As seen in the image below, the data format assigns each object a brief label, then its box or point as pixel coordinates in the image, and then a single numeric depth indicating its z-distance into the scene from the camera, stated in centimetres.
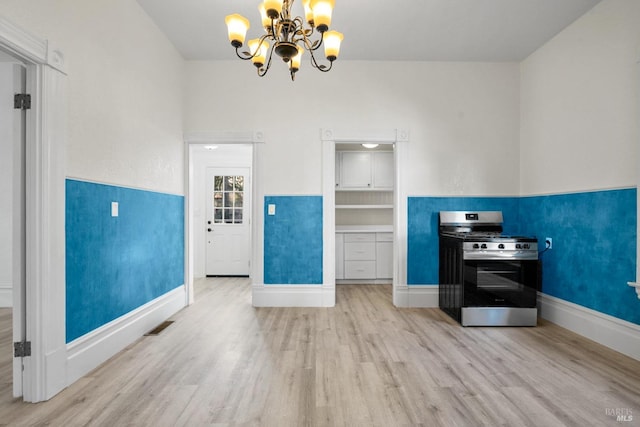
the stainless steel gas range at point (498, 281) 320
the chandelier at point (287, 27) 182
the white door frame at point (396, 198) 390
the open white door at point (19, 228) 190
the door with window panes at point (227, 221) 581
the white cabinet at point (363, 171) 562
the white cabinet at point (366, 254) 531
